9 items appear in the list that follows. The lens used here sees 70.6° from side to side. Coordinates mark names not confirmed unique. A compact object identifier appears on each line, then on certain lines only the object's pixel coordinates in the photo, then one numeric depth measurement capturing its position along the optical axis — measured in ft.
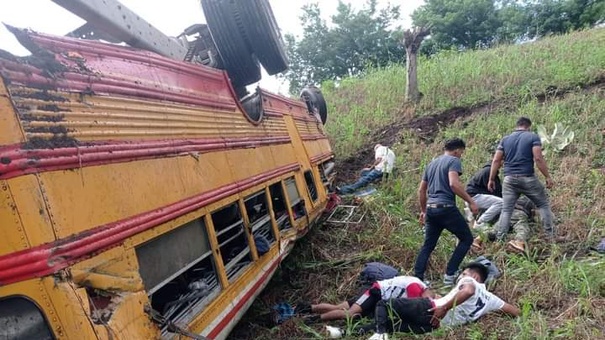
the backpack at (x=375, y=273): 12.96
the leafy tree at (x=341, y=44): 90.58
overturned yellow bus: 4.68
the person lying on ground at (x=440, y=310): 10.68
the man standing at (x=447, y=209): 13.29
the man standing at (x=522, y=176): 15.19
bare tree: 32.68
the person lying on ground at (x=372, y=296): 11.68
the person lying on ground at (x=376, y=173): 24.47
